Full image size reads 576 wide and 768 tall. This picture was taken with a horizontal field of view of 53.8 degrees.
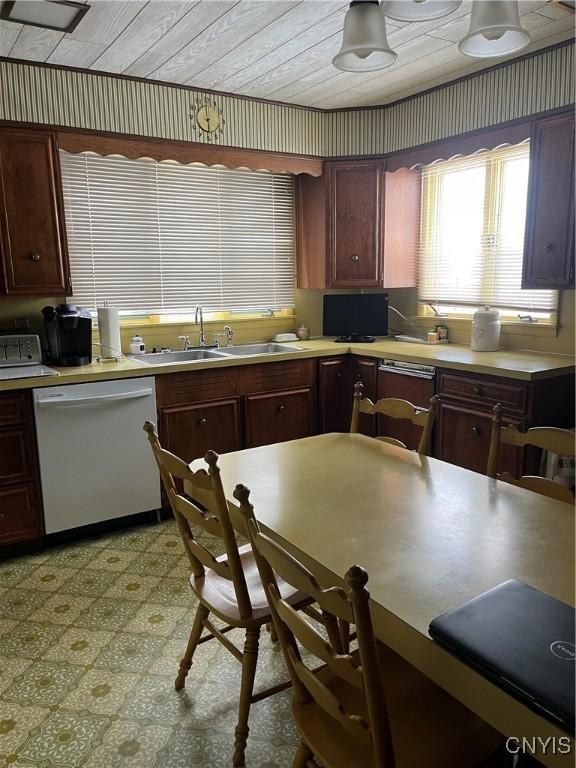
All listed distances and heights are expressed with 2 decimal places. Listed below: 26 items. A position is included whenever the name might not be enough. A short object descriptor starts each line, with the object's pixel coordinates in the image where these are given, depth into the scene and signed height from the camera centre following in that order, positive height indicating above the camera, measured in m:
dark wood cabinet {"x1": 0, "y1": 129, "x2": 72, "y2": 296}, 3.02 +0.38
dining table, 1.00 -0.63
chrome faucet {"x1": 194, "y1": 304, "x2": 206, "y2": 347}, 3.96 -0.29
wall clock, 3.58 +1.03
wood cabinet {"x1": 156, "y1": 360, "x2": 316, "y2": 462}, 3.31 -0.76
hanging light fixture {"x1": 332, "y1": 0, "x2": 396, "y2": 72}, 1.76 +0.77
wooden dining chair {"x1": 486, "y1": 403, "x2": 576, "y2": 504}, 1.73 -0.54
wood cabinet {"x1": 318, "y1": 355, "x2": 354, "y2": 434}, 3.85 -0.77
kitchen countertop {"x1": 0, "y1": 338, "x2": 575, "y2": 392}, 2.89 -0.47
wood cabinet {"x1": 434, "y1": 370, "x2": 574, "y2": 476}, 2.92 -0.72
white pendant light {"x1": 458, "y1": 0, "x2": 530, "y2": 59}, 1.61 +0.72
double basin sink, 3.67 -0.47
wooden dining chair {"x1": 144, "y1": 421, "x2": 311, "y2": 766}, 1.54 -0.91
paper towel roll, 3.37 -0.28
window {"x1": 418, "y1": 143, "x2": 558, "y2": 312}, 3.50 +0.29
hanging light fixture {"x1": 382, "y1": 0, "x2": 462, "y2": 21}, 1.65 +0.78
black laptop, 0.87 -0.62
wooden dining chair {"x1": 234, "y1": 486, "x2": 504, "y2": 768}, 0.98 -0.95
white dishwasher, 2.92 -0.88
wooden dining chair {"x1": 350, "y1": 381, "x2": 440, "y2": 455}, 2.11 -0.52
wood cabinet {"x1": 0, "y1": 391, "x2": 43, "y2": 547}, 2.82 -0.93
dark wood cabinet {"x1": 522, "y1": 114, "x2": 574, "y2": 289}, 2.94 +0.36
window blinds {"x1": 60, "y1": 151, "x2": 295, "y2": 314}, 3.55 +0.32
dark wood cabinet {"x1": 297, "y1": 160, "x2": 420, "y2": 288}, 4.02 +0.39
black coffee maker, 3.13 -0.26
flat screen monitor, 4.18 -0.26
